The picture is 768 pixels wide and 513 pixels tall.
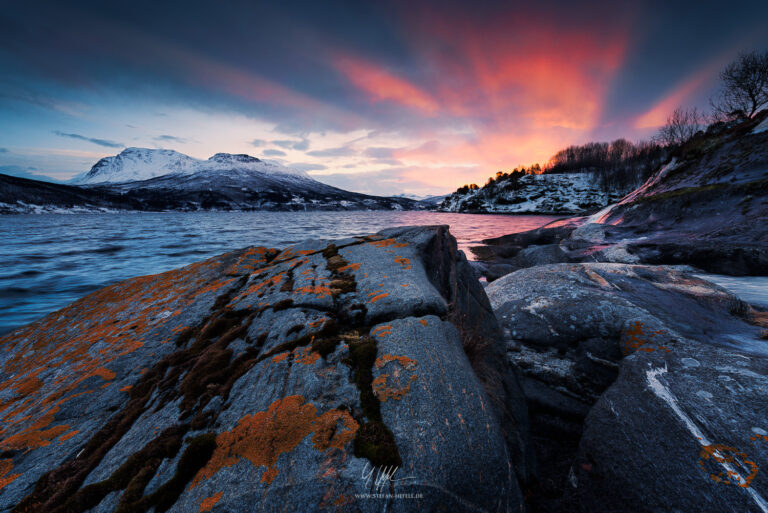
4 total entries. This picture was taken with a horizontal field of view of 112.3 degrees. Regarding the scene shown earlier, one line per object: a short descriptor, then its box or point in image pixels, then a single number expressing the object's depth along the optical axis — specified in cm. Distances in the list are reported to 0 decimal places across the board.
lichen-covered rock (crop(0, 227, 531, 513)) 222
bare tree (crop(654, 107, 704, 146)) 5516
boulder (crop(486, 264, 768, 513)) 274
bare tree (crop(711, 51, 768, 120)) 2999
